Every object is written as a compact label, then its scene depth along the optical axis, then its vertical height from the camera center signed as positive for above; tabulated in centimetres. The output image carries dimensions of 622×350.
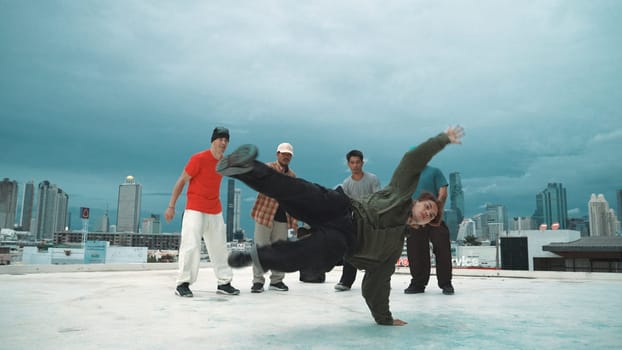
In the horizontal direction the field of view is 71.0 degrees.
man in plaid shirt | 490 +12
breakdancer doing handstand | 254 +7
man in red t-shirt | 430 +10
